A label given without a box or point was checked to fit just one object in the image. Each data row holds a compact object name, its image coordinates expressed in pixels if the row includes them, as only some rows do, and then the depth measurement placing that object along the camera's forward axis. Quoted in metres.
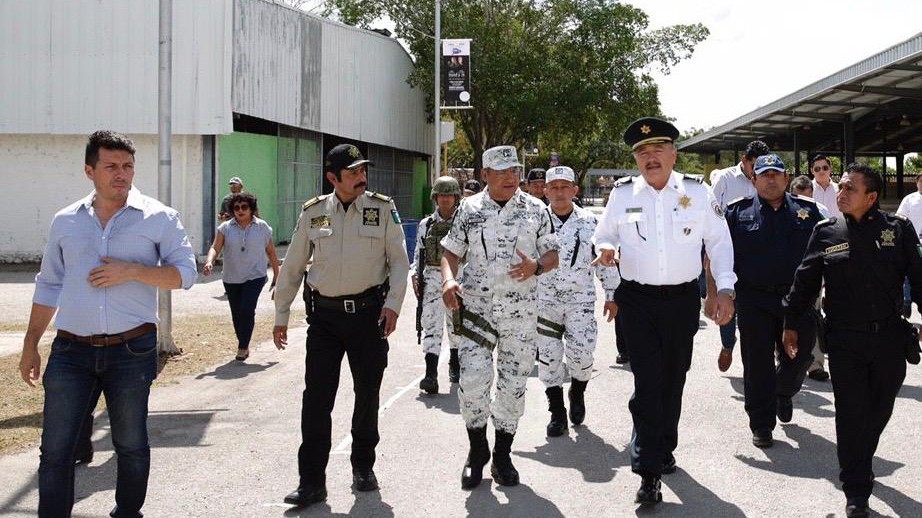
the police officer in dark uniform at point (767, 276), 6.89
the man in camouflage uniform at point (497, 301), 6.01
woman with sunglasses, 10.84
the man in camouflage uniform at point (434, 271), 9.02
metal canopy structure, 20.06
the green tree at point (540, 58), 36.16
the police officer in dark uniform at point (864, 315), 5.43
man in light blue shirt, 4.66
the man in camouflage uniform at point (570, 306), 7.50
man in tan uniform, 5.77
